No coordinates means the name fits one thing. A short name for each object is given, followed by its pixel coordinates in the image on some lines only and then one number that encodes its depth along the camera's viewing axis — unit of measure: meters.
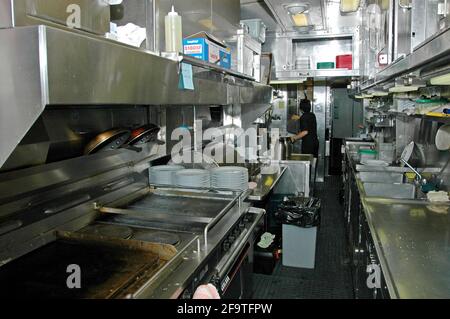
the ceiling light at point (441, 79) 1.64
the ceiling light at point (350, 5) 3.98
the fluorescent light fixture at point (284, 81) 6.33
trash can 3.78
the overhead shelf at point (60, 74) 0.97
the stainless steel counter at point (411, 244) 1.52
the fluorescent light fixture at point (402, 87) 2.53
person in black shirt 7.19
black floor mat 3.41
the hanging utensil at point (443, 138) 2.69
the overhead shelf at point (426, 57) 1.26
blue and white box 2.24
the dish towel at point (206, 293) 1.59
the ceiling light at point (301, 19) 4.34
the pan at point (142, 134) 2.13
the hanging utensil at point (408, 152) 3.88
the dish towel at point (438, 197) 2.74
